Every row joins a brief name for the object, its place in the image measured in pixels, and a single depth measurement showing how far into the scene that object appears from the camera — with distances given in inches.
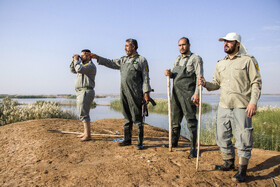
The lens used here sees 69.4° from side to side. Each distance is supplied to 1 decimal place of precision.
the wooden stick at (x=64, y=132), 211.9
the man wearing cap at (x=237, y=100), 115.6
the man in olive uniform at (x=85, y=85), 179.6
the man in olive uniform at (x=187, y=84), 155.1
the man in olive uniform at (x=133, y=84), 166.2
